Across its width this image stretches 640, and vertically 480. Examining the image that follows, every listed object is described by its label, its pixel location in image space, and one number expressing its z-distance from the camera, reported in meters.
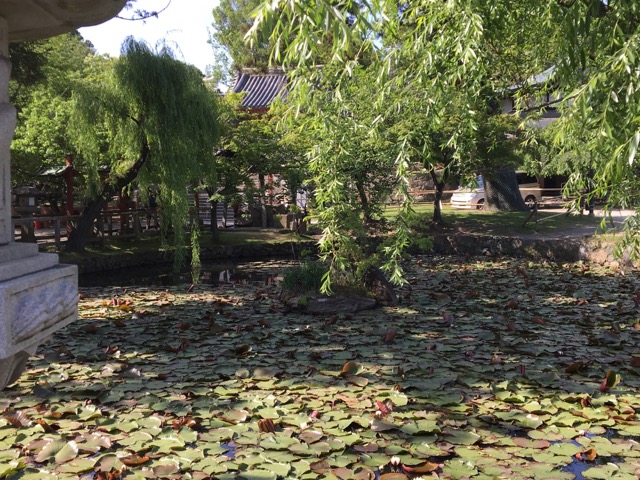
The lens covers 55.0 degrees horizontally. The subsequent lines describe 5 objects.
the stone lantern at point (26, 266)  1.85
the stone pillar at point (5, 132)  2.01
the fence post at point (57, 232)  11.93
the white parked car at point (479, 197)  20.44
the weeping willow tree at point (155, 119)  10.51
